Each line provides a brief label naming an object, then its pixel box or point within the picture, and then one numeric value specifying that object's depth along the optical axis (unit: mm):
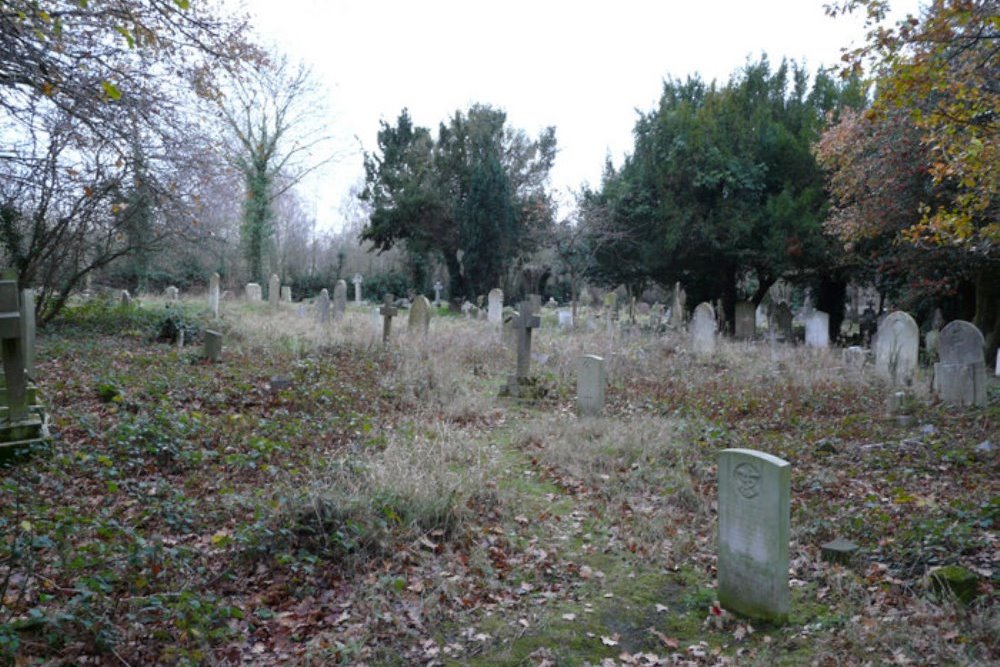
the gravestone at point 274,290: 27361
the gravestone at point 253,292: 32375
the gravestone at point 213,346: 12648
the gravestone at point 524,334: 12430
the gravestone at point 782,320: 22406
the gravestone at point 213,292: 23392
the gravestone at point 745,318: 22922
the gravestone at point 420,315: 17723
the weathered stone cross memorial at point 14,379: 6691
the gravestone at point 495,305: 25656
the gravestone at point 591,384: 10617
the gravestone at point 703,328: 17094
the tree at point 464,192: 32625
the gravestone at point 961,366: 10328
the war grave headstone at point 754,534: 4578
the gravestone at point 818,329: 20250
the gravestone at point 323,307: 21891
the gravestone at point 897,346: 12562
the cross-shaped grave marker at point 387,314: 15992
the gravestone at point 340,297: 25156
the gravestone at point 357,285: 37175
